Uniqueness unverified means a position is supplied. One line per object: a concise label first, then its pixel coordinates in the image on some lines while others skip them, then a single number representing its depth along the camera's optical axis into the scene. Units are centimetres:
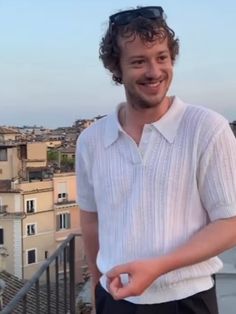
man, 126
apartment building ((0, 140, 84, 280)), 2459
